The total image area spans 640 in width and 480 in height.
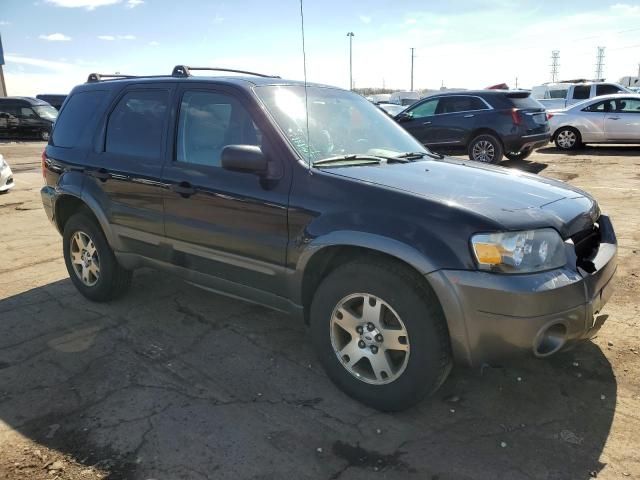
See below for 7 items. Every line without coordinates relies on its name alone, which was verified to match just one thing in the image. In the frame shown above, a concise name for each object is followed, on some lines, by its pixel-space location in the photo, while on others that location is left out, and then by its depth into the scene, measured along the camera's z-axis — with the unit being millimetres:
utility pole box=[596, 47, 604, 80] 96381
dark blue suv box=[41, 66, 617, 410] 2566
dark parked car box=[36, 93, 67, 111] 30766
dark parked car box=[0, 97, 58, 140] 21781
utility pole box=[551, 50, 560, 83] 94438
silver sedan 14055
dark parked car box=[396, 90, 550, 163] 11375
